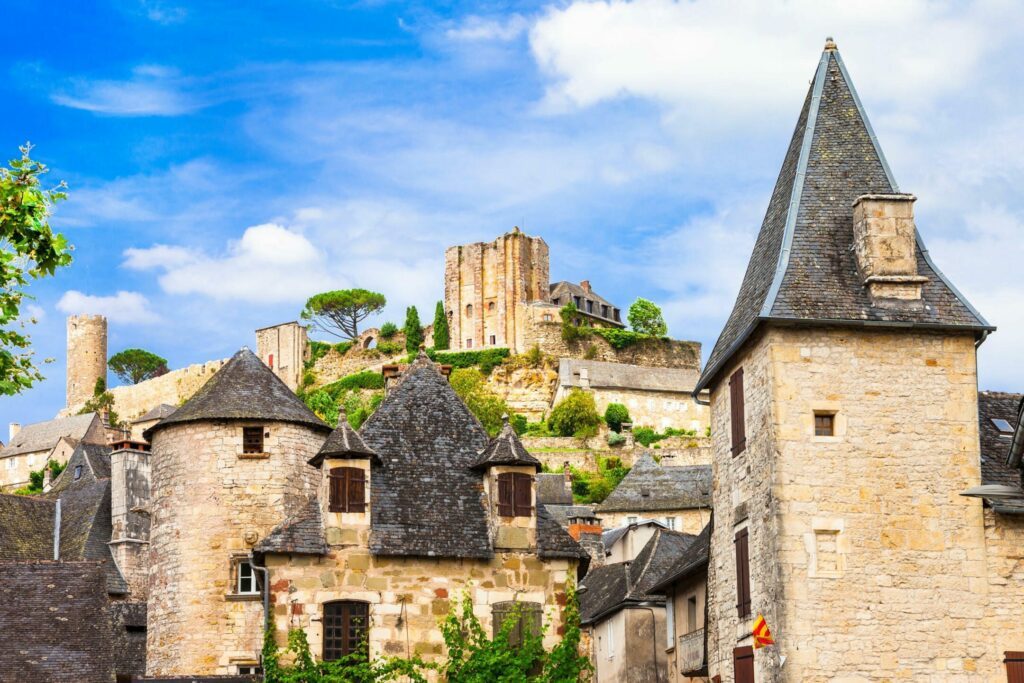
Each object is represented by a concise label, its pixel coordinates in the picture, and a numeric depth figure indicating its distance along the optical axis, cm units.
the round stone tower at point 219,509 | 3169
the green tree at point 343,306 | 13862
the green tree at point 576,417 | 10112
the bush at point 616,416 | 10494
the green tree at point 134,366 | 14988
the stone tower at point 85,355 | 14288
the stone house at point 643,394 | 10750
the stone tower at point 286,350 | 12644
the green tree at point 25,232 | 1650
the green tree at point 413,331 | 12200
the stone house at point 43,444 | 11762
